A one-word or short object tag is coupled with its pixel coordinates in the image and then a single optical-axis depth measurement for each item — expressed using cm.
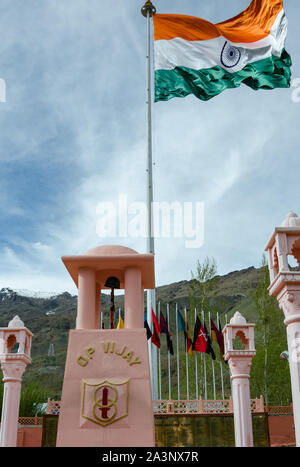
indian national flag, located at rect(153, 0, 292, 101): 1725
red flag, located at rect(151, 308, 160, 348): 1805
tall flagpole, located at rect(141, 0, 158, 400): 1691
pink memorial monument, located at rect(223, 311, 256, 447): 1430
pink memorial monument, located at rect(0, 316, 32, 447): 1218
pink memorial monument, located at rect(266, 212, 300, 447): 736
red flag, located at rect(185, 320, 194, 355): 1977
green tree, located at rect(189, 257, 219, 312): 2906
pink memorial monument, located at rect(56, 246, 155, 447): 740
